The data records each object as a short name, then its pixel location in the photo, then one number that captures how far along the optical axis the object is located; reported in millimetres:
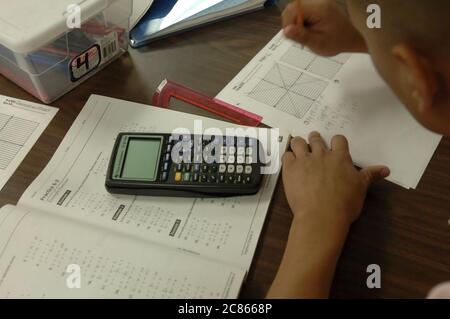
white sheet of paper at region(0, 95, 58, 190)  522
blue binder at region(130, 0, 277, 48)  671
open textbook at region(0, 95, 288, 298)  419
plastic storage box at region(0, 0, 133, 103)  505
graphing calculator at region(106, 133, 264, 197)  484
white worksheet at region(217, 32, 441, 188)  535
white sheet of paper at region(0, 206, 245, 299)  416
